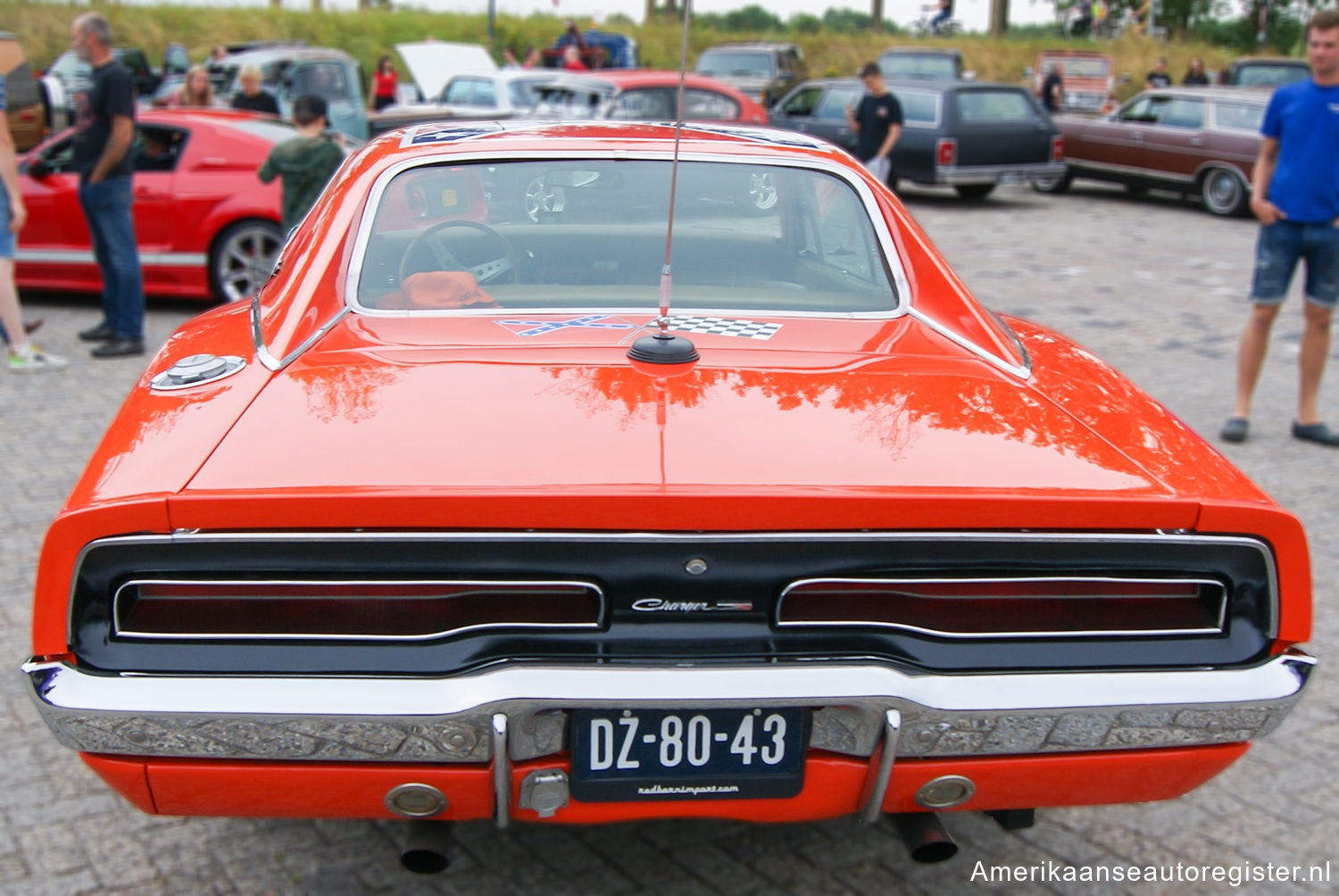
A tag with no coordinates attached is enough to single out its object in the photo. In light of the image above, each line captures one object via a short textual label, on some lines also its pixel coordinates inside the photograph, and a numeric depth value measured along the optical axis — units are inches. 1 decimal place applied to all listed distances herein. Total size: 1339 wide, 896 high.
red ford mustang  320.8
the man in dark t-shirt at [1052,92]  905.5
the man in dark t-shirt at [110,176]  270.8
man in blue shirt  218.2
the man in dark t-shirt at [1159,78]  894.4
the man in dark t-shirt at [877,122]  476.7
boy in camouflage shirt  280.1
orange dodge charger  78.5
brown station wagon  581.3
